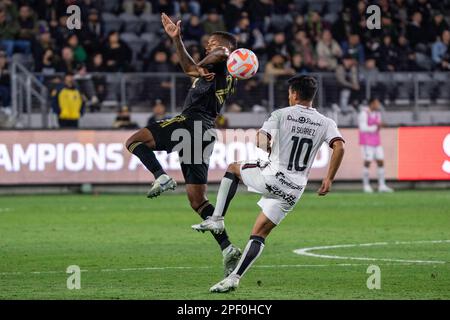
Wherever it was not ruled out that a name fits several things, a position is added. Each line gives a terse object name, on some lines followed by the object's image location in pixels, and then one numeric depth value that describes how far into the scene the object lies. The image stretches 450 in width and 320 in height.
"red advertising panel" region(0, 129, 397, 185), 25.39
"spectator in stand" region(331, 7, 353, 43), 31.41
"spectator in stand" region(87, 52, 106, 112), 26.95
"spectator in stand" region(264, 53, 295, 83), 28.36
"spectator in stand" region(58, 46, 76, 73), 27.41
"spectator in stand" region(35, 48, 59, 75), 27.45
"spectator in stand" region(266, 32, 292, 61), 29.89
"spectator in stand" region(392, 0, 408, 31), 32.12
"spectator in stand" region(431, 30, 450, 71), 31.05
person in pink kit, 26.36
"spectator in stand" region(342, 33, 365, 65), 30.84
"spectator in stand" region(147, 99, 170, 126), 26.94
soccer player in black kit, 12.40
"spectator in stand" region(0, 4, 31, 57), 27.91
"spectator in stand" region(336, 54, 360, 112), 28.19
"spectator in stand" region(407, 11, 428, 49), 31.92
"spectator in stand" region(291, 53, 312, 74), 29.12
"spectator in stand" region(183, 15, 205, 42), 29.64
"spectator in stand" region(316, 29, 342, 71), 30.59
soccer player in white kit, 10.70
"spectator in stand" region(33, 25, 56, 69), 27.64
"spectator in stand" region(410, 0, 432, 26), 32.22
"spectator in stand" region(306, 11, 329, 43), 31.16
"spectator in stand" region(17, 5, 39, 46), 28.31
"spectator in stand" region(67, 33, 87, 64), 28.09
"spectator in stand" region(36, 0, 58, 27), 29.28
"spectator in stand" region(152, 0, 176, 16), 31.03
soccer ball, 12.30
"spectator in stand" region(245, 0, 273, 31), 31.33
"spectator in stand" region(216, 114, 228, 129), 27.05
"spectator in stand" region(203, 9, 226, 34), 30.28
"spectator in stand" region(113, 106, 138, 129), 26.36
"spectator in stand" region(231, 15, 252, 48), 29.83
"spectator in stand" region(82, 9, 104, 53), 28.52
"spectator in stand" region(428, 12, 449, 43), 31.77
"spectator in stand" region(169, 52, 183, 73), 28.80
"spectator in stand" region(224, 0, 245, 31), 30.72
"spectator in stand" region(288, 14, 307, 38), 30.91
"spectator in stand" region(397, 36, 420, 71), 30.47
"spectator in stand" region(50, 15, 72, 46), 28.64
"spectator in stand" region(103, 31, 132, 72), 28.19
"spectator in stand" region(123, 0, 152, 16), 30.77
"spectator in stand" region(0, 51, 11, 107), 26.33
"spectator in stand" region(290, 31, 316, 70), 30.22
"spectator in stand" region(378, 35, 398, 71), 30.08
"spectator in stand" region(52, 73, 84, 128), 26.17
